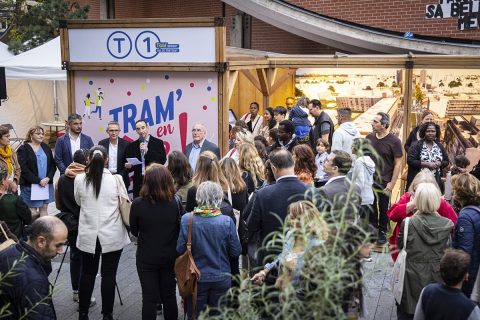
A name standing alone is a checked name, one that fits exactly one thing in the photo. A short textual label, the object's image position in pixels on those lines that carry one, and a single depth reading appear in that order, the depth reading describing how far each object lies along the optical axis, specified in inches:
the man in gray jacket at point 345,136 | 320.8
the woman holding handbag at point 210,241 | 191.0
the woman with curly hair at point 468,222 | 194.1
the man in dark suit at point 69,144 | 333.4
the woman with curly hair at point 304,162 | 258.3
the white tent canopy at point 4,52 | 700.2
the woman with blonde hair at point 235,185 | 232.3
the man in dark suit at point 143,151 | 333.1
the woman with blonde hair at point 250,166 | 262.1
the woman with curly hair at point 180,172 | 242.7
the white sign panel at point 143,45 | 345.7
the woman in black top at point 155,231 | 202.7
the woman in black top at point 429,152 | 319.0
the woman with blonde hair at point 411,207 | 204.5
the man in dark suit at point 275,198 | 194.7
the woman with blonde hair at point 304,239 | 101.5
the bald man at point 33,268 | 138.3
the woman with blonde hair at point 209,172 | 226.5
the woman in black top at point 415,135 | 347.9
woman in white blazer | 220.2
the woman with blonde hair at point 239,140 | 295.6
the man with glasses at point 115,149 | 330.3
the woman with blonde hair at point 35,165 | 326.3
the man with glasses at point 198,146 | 326.0
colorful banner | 359.9
